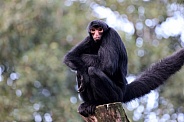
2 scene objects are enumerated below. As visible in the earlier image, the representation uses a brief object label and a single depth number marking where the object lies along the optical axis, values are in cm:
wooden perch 1414
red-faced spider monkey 1603
